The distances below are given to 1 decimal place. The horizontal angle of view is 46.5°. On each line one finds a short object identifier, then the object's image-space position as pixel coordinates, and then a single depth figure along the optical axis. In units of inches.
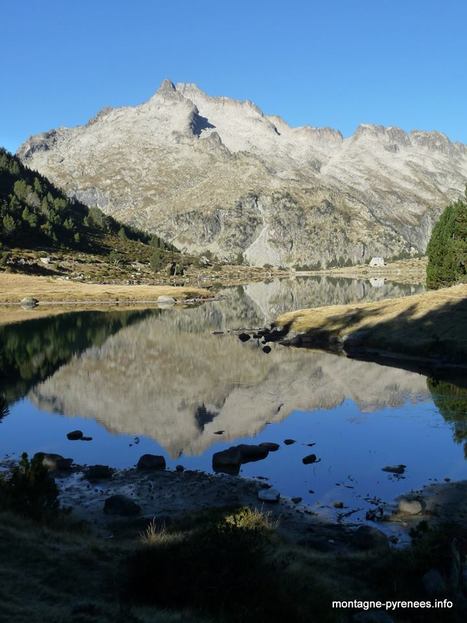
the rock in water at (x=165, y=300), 6621.1
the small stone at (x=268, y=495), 1135.0
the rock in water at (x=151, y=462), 1381.6
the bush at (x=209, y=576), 558.6
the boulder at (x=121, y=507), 1045.5
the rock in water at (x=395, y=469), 1346.0
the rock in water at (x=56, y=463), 1366.6
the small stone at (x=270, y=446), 1557.6
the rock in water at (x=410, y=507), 1067.3
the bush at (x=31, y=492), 842.8
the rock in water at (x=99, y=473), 1300.4
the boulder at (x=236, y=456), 1418.6
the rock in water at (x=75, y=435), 1702.5
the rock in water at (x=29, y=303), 6243.1
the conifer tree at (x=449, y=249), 4303.6
